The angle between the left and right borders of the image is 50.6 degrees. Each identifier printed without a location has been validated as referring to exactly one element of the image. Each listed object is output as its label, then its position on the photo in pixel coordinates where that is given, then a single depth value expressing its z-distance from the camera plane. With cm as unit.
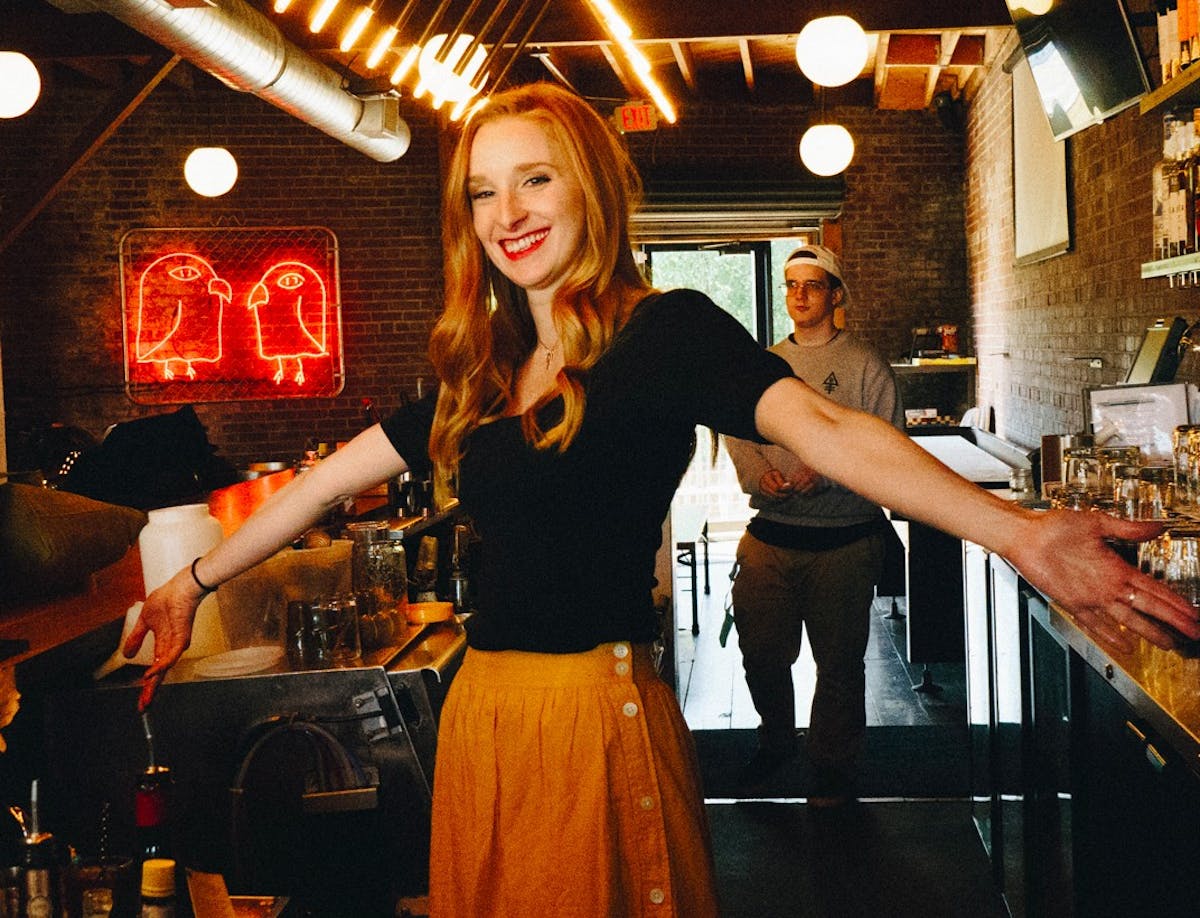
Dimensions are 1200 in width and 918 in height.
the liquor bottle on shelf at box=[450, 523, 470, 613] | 341
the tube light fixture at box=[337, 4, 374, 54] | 426
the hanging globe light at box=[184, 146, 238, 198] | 757
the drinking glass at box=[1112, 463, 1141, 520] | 296
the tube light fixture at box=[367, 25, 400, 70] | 474
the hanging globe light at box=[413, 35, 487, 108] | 503
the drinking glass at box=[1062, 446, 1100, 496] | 332
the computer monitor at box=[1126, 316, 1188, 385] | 392
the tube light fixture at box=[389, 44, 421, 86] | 499
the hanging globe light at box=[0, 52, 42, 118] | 562
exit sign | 882
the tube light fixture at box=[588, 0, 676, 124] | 461
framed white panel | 612
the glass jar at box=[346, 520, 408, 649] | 256
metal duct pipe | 483
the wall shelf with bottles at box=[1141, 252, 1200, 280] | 321
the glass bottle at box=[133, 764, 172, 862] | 185
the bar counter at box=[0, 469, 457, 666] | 212
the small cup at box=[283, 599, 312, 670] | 239
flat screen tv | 402
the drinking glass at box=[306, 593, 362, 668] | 239
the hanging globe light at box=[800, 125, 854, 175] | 766
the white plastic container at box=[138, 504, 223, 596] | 236
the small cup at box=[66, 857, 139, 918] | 187
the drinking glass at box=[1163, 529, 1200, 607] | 219
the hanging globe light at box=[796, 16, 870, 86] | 561
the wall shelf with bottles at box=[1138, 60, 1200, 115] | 300
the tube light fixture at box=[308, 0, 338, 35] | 420
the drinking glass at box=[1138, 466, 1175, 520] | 294
